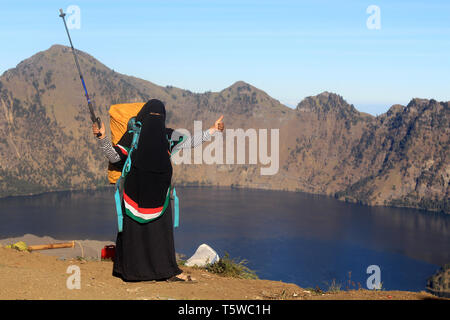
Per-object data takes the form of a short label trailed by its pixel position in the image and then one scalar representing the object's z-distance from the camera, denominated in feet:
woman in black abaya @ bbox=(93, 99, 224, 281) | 34.99
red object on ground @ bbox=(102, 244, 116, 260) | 42.65
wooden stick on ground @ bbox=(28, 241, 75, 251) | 44.05
